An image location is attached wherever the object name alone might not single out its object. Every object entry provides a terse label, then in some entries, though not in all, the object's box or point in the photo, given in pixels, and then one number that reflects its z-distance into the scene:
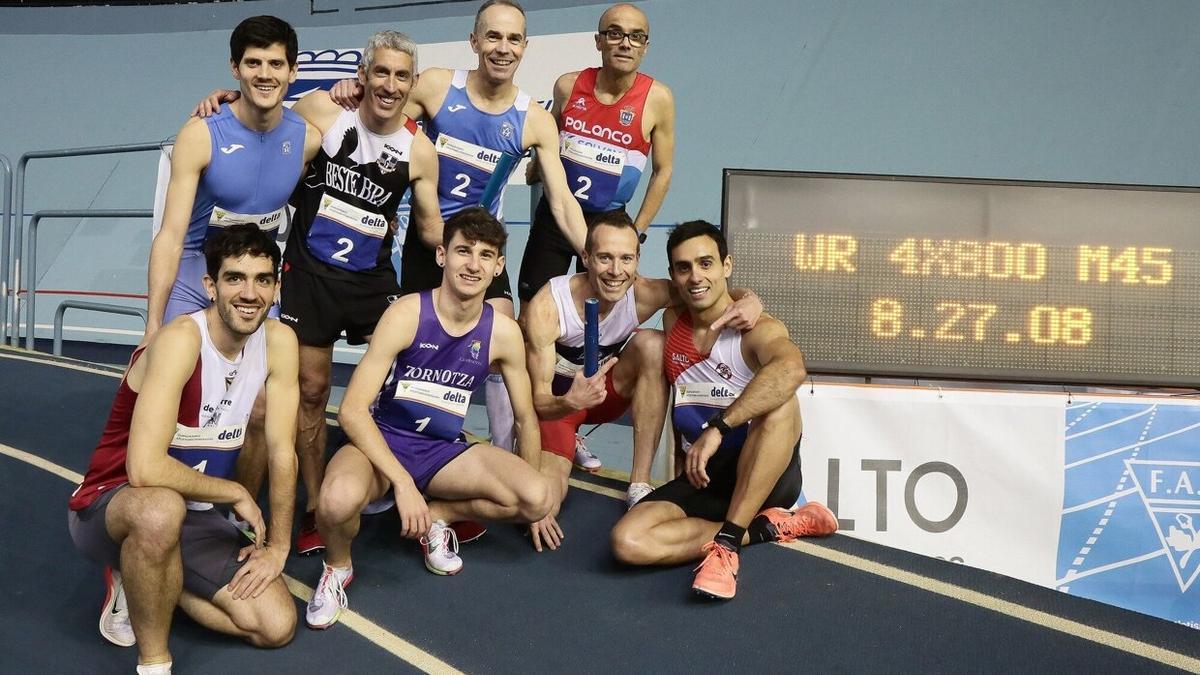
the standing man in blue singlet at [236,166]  2.91
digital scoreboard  3.60
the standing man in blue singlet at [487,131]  3.42
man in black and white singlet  3.21
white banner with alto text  3.58
